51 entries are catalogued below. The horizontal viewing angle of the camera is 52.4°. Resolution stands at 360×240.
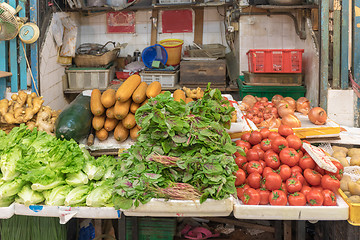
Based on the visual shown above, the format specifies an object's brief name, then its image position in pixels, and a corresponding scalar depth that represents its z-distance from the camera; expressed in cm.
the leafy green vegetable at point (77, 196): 241
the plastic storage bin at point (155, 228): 313
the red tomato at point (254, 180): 242
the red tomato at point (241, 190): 239
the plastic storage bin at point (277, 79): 501
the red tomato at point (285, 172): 245
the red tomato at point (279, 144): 265
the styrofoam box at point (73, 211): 239
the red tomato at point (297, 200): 228
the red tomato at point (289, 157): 252
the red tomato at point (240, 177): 245
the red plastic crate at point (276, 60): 480
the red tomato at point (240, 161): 262
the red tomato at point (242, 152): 254
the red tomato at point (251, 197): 232
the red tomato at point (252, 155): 264
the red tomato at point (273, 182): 236
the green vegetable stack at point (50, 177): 241
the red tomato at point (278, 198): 230
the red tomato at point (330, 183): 234
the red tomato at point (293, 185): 235
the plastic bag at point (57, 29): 555
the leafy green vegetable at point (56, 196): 241
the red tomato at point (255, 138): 284
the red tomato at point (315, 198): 227
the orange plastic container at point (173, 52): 628
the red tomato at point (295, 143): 265
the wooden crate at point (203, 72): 585
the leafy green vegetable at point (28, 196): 240
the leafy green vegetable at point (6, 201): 243
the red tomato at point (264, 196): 234
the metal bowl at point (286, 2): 508
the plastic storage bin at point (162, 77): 595
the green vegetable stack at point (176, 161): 220
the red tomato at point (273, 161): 255
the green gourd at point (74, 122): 335
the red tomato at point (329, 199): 229
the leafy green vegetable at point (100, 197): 241
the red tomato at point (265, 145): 271
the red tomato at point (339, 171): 243
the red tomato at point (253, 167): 250
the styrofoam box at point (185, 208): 224
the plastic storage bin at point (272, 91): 509
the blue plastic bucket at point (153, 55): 623
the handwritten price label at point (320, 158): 235
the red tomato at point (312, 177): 239
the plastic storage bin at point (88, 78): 615
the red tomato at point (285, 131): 280
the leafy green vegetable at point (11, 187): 238
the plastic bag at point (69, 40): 598
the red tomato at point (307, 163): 249
